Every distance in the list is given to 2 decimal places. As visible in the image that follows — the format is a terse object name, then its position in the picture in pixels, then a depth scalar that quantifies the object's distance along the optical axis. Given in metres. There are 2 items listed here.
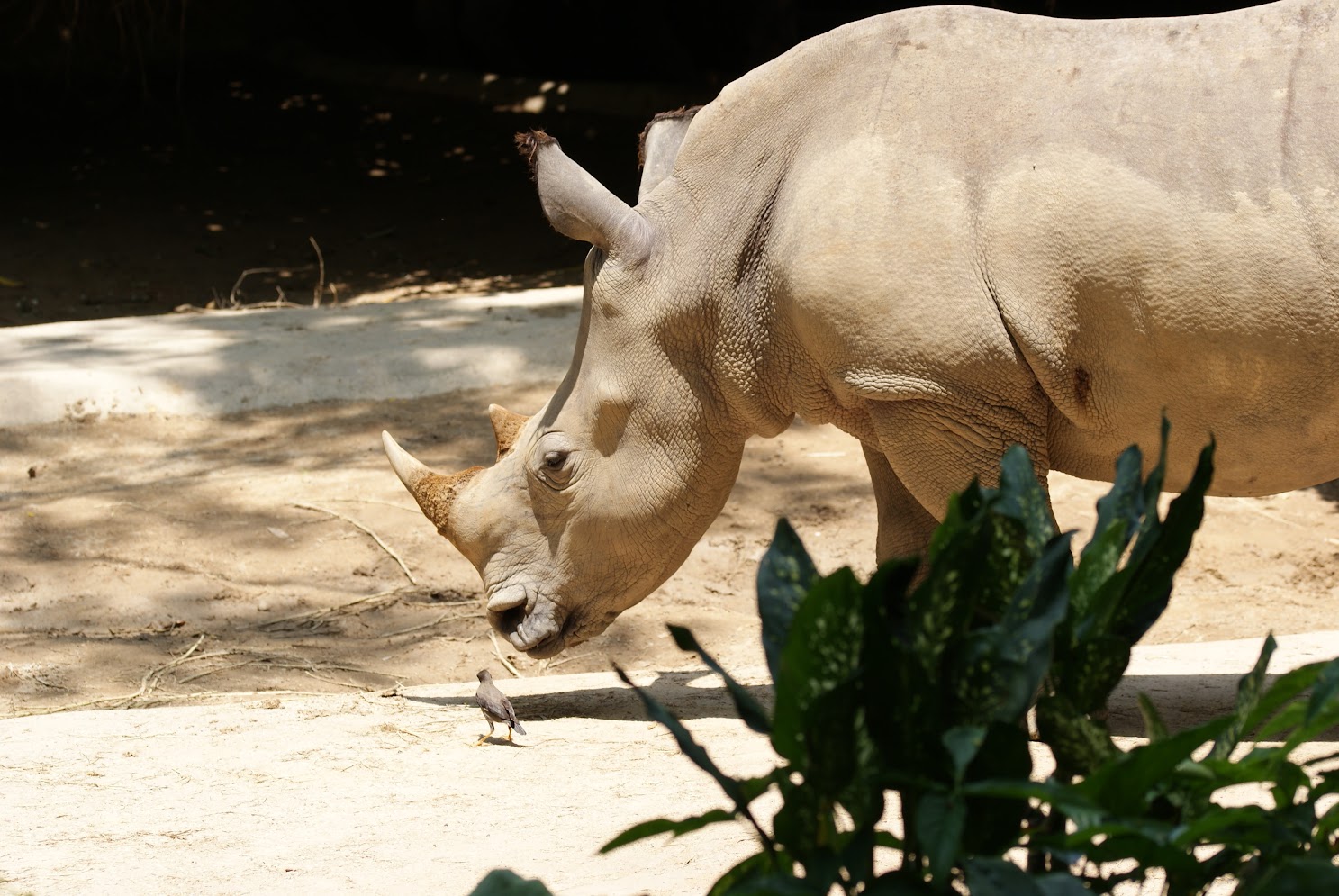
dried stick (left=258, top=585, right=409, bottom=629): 11.26
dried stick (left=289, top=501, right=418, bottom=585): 12.20
